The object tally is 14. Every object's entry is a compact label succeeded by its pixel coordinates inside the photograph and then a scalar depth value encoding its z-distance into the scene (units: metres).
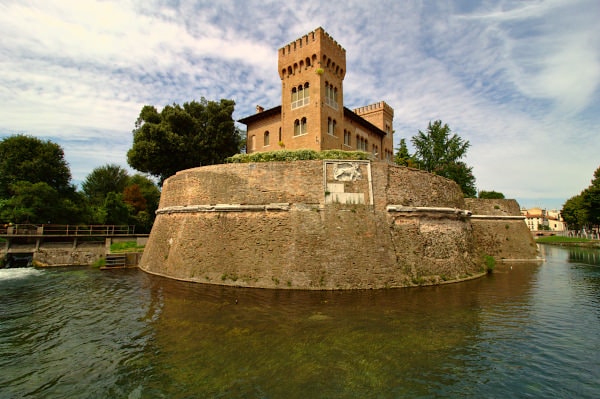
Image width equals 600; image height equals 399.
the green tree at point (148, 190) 43.56
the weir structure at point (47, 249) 22.14
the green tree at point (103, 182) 44.84
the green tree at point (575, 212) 49.39
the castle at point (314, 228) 13.30
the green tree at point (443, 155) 36.12
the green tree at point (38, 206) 25.97
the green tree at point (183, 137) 29.50
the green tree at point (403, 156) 38.66
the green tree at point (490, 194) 70.74
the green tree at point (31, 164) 30.09
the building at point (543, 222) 92.56
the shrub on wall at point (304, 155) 16.52
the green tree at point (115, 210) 30.95
